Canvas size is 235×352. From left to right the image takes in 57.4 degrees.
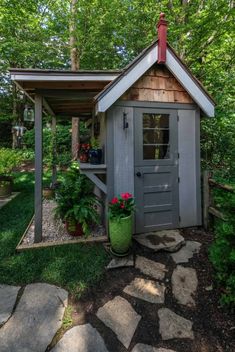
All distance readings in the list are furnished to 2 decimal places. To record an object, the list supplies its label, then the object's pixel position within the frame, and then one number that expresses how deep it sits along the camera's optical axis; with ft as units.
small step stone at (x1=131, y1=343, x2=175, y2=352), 5.98
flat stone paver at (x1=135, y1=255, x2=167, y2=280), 9.32
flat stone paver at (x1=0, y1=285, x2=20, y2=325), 7.02
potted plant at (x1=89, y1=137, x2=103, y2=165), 12.42
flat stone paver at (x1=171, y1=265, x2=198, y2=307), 7.95
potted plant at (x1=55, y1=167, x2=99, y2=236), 11.69
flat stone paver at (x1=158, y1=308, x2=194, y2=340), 6.46
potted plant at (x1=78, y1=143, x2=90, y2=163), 13.93
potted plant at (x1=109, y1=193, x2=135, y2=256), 10.20
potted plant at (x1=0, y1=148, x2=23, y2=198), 20.56
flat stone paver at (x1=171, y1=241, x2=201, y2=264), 10.34
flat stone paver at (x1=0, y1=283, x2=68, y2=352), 6.05
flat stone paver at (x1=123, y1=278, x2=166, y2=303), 8.01
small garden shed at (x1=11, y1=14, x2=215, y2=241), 11.30
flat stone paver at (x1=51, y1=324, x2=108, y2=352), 5.94
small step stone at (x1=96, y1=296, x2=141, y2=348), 6.48
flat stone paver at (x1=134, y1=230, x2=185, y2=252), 11.05
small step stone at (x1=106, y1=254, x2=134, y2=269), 9.70
